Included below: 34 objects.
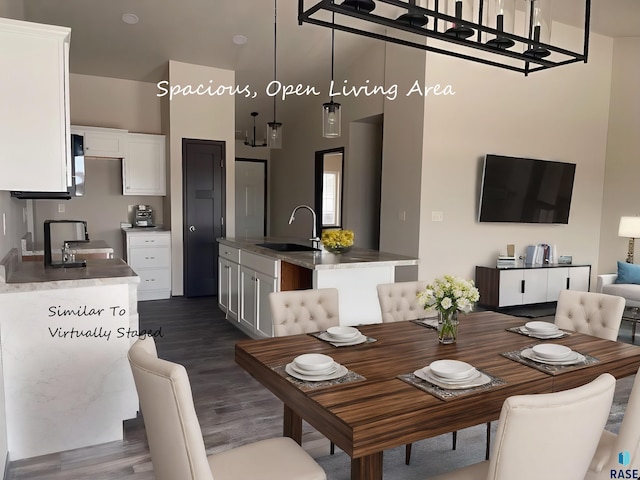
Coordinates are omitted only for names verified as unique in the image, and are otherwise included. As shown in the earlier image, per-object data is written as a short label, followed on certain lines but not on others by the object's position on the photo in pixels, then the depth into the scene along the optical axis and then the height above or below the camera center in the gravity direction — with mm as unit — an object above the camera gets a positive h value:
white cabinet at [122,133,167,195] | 6598 +414
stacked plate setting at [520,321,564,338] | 2287 -606
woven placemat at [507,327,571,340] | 2277 -626
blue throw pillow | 5562 -791
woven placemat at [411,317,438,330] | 2441 -624
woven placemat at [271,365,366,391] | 1593 -612
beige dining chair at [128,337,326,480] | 1290 -675
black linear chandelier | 1930 +766
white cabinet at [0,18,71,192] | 2193 +405
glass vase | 2114 -549
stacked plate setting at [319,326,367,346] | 2113 -604
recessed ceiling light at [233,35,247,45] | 5938 +1945
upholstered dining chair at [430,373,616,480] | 1175 -575
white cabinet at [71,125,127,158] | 6297 +712
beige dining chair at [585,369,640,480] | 1538 -804
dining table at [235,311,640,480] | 1393 -625
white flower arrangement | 2057 -403
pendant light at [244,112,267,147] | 7889 +1022
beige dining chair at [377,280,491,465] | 2830 -594
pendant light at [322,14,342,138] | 3824 +639
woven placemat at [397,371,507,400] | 1529 -608
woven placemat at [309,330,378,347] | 2090 -627
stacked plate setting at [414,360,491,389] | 1604 -589
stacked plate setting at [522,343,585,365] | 1872 -594
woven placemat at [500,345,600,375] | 1800 -616
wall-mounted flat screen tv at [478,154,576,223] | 5984 +163
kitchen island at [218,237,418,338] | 3666 -639
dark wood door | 6602 -199
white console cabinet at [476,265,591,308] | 5836 -999
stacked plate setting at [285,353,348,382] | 1660 -592
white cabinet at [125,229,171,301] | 6398 -852
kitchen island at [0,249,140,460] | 2436 -850
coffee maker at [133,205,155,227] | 6812 -290
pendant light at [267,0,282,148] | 5476 +785
